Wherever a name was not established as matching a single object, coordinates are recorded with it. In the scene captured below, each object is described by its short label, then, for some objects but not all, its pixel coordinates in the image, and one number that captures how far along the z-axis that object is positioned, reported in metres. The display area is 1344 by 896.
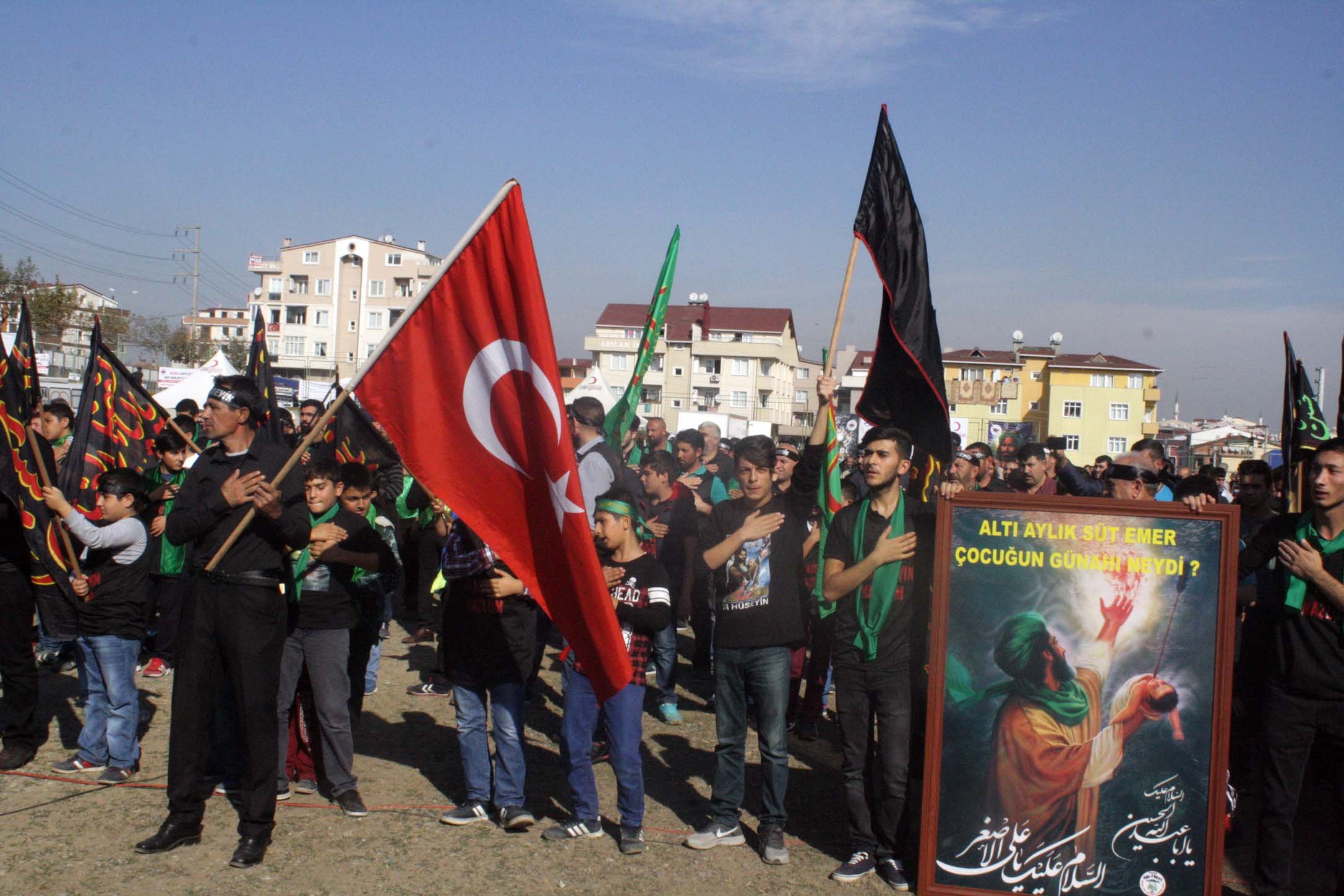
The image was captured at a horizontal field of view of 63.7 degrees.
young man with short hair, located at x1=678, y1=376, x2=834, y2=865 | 5.43
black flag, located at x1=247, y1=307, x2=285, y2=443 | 10.64
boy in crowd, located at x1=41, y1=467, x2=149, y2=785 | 6.16
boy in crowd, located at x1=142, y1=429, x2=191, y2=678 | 8.38
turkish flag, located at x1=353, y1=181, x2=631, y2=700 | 4.61
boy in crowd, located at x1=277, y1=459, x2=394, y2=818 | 5.84
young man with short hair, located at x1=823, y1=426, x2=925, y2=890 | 5.19
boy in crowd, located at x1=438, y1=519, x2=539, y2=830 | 5.63
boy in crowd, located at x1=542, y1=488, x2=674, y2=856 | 5.48
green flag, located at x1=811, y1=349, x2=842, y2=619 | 5.86
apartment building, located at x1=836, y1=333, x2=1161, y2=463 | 73.19
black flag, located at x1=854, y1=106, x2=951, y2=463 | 5.38
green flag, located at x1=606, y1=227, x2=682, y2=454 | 8.86
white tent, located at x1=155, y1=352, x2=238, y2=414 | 17.25
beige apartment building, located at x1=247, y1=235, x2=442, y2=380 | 89.62
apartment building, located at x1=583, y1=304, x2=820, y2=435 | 75.81
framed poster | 4.75
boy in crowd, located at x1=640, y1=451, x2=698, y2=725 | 7.97
